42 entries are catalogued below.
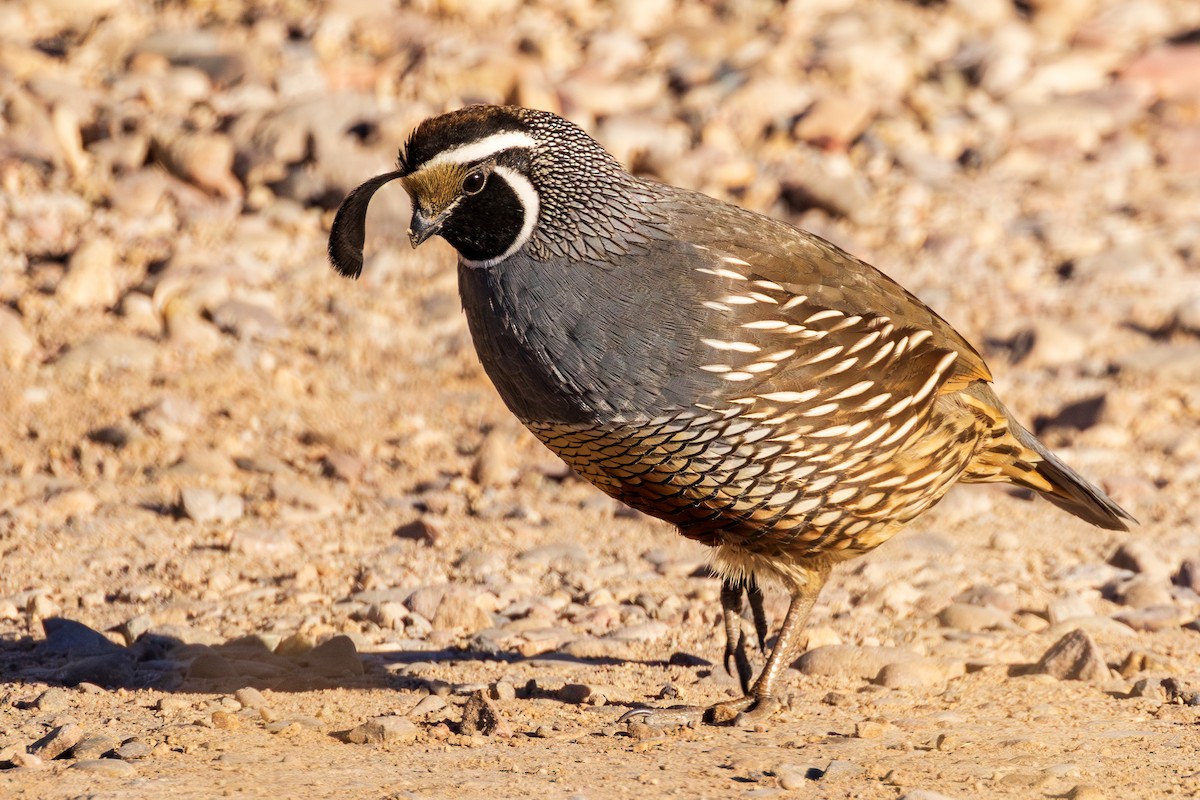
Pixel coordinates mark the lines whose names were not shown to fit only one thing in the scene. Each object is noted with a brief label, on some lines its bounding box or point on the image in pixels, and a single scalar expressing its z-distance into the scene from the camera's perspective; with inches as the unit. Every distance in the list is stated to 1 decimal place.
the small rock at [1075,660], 401.7
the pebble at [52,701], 369.1
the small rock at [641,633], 440.8
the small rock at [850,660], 413.7
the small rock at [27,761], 327.9
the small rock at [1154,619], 448.4
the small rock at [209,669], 398.0
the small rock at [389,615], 447.2
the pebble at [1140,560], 492.4
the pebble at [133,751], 335.0
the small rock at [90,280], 638.5
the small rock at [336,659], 407.5
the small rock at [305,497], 530.9
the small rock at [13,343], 600.7
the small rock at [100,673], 395.2
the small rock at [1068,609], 456.8
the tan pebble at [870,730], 358.3
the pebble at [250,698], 374.9
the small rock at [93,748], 334.6
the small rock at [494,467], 564.4
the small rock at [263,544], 492.1
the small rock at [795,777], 319.3
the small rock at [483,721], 359.6
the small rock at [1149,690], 386.0
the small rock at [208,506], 517.3
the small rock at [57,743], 336.5
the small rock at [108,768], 321.1
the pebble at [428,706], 373.1
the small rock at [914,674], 404.5
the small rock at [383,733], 353.7
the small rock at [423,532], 512.3
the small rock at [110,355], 601.3
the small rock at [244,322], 638.5
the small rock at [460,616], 449.1
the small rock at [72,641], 413.7
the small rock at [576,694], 390.3
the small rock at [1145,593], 466.6
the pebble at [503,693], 388.2
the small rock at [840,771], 324.8
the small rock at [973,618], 449.4
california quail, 352.5
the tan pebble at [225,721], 356.5
